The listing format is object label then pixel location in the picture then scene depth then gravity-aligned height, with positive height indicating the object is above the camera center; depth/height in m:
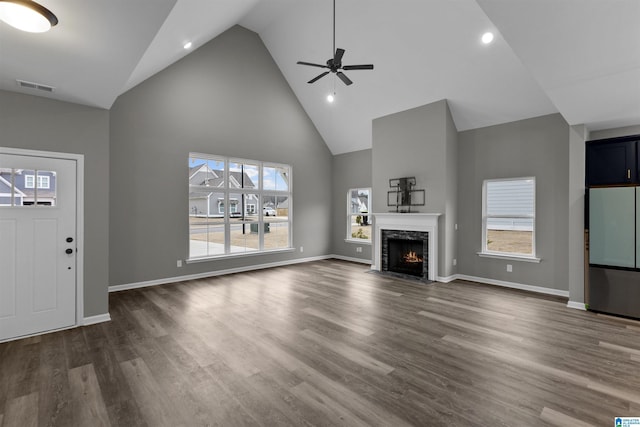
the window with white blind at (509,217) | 5.28 -0.07
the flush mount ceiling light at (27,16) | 1.63 +1.19
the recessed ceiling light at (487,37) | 4.30 +2.67
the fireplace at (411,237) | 5.80 -0.52
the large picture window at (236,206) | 6.05 +0.15
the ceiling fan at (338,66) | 4.00 +2.18
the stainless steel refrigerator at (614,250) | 3.73 -0.50
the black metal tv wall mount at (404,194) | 6.11 +0.41
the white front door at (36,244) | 3.12 -0.36
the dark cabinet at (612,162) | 3.92 +0.72
